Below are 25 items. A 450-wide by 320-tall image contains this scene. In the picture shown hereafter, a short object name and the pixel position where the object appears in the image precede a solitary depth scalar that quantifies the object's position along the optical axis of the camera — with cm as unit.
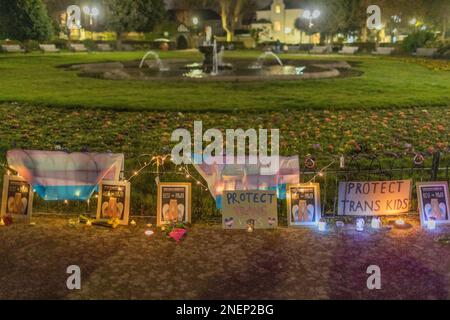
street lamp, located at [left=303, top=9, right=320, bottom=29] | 7218
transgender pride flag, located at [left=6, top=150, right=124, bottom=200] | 779
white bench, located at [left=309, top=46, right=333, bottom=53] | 6512
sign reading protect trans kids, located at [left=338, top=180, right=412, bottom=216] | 763
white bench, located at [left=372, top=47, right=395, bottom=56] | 6155
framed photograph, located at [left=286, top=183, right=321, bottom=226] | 759
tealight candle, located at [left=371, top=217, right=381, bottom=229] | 751
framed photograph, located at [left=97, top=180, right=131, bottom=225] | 768
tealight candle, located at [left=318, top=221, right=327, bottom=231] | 744
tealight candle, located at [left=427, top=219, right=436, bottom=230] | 748
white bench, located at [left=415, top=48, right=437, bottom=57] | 5152
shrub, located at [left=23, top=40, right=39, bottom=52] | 5947
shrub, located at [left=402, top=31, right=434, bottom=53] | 5697
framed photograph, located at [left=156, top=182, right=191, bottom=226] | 766
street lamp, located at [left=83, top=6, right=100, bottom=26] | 7112
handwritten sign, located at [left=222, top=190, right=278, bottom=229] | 748
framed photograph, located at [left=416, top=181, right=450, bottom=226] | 759
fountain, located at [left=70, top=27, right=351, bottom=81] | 2523
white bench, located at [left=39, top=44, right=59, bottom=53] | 6107
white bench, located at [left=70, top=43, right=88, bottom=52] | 6556
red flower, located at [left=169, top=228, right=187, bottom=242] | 706
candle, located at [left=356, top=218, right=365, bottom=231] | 742
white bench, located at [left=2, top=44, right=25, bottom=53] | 5706
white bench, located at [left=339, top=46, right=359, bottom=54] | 6412
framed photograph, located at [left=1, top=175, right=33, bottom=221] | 777
